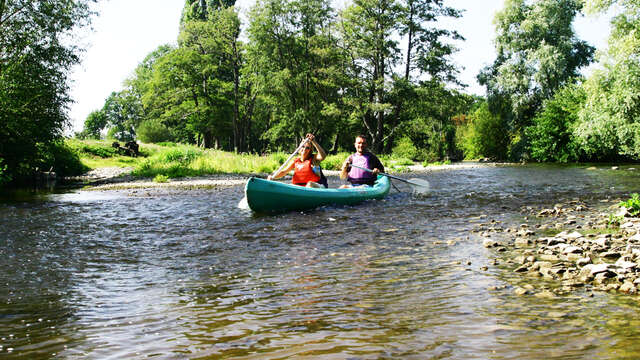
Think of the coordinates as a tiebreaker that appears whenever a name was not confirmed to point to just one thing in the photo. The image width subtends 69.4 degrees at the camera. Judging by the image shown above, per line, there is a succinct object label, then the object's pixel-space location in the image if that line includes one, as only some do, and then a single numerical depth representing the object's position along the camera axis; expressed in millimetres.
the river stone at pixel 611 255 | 5047
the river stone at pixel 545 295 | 3917
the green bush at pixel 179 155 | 23789
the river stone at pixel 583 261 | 4777
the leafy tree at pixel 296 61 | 36188
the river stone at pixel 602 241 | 5520
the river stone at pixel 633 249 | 4838
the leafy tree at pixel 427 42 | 33000
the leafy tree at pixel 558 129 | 30406
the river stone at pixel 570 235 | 6020
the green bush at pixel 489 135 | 39562
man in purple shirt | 12344
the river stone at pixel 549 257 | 5109
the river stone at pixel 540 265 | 4727
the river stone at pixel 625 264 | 4406
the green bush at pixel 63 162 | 23156
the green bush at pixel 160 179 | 18897
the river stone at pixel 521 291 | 4019
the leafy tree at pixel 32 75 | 17859
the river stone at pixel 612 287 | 4043
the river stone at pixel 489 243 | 5996
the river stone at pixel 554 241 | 5824
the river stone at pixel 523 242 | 5971
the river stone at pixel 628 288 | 3916
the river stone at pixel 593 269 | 4363
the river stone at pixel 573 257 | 5091
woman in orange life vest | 11253
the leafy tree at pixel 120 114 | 63350
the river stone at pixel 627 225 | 6552
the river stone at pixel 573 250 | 5281
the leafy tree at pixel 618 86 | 17062
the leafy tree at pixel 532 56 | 31938
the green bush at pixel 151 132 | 48281
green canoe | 9586
